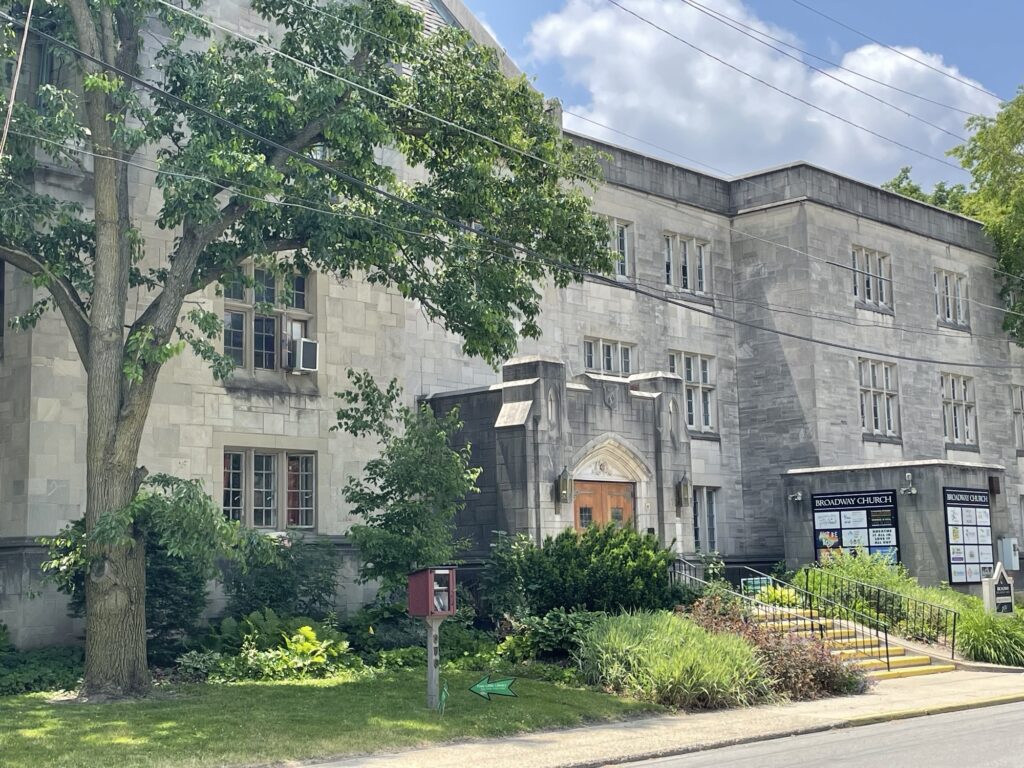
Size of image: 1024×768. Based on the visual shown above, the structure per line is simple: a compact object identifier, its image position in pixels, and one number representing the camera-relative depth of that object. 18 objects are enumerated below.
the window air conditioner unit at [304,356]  22.75
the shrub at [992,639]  23.00
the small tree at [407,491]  19.53
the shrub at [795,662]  18.59
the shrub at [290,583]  20.39
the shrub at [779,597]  25.17
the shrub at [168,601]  18.70
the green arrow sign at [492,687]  15.61
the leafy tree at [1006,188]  39.16
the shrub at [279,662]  17.95
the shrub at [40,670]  16.52
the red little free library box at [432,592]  15.46
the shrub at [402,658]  18.95
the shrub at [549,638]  19.58
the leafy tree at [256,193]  16.14
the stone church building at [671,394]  20.88
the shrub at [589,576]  20.59
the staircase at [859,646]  21.73
